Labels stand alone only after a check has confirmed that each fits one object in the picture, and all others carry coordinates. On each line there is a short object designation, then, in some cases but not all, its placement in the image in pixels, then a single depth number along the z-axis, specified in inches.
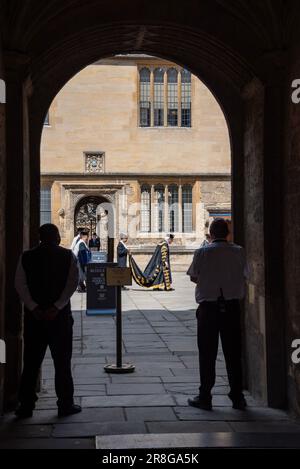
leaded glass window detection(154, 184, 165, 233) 981.2
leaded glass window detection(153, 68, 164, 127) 999.6
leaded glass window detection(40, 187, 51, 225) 970.1
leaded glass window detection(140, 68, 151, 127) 995.3
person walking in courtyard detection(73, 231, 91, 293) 582.2
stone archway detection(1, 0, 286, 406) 219.3
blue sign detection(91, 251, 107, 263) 527.2
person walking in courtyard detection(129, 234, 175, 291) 676.1
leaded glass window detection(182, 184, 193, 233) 986.1
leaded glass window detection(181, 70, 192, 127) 1004.6
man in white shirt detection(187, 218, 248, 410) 208.5
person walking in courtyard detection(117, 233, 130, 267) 652.1
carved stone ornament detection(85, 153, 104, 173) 974.4
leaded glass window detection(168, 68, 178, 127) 1002.1
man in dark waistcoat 199.8
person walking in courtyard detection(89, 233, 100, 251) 828.6
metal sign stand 278.2
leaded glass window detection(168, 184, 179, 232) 982.4
